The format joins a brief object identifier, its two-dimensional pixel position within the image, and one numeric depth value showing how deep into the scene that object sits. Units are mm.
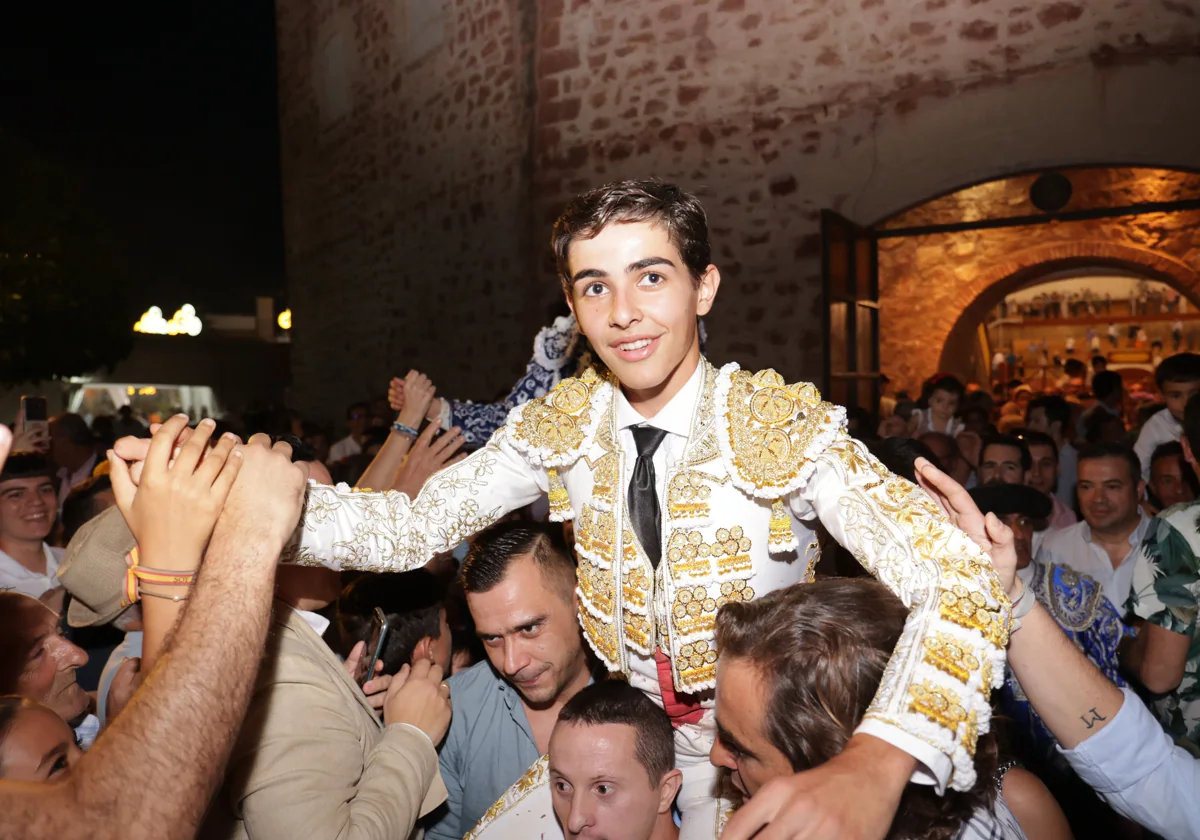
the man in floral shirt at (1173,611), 2662
